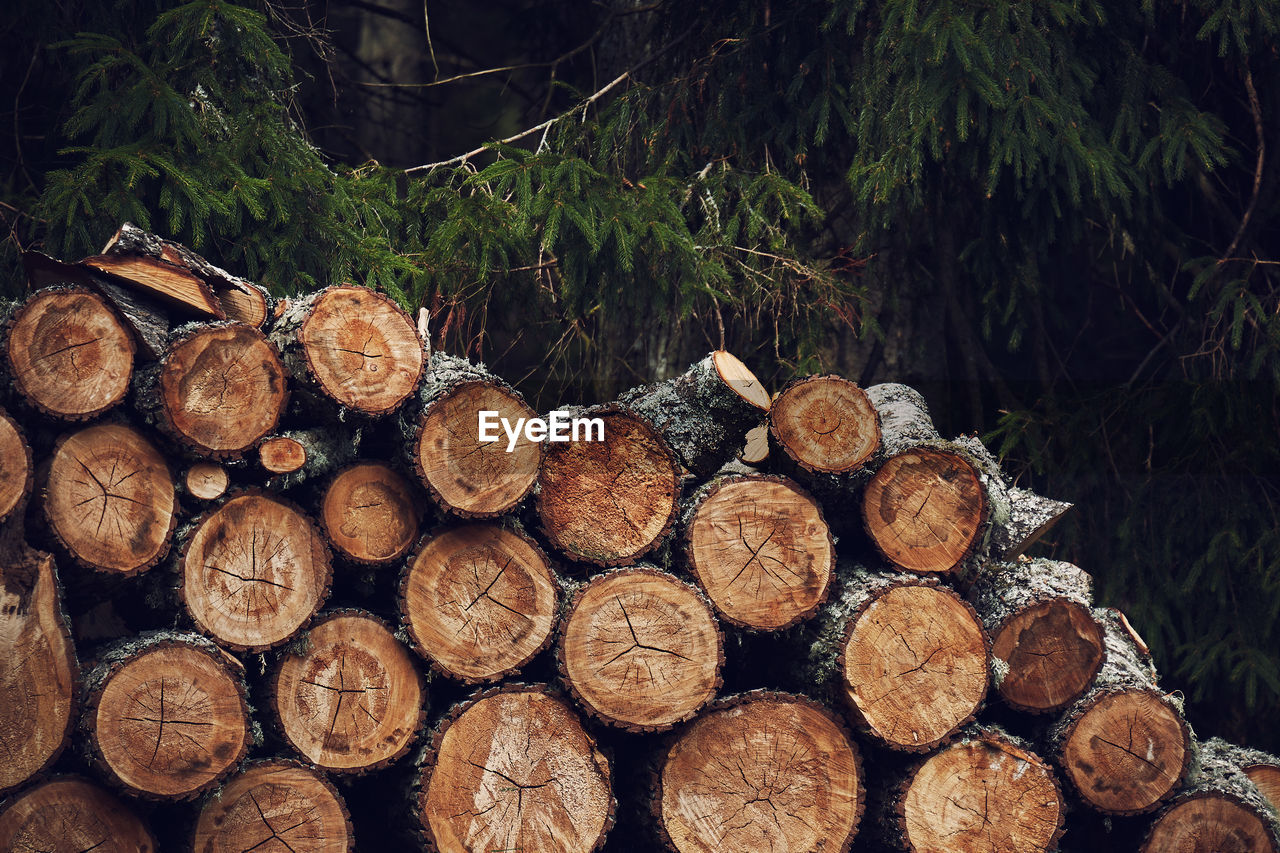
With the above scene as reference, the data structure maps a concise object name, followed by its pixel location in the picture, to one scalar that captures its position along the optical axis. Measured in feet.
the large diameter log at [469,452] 10.39
